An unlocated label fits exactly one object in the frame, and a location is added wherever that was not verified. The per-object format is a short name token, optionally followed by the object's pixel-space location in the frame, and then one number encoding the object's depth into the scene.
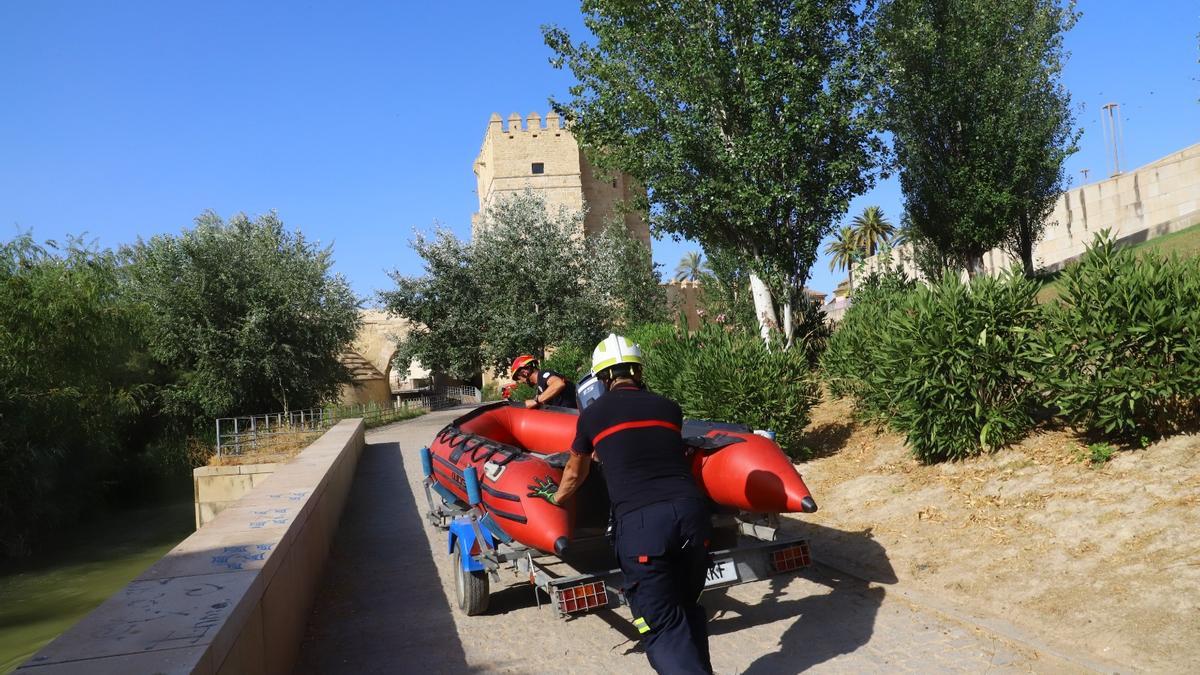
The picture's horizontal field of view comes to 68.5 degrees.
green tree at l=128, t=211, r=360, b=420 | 27.64
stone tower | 52.25
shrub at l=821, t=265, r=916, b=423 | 9.67
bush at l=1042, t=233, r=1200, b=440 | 6.53
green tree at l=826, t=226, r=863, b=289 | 70.31
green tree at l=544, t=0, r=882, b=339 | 16.69
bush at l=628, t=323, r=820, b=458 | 10.78
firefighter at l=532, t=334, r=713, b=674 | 3.85
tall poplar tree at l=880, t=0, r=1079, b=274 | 21.52
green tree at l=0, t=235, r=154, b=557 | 17.31
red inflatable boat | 5.13
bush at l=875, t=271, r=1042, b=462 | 8.12
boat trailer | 4.85
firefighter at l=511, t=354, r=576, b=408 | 8.34
